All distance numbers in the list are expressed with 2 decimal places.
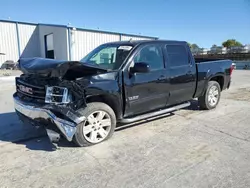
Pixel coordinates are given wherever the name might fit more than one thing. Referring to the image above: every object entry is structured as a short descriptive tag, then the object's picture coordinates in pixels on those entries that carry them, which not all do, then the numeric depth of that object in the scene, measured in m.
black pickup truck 3.50
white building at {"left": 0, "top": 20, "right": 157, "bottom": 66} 19.42
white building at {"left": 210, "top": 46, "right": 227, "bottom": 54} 42.34
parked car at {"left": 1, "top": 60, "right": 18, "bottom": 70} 21.73
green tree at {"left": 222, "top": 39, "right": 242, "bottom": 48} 78.54
